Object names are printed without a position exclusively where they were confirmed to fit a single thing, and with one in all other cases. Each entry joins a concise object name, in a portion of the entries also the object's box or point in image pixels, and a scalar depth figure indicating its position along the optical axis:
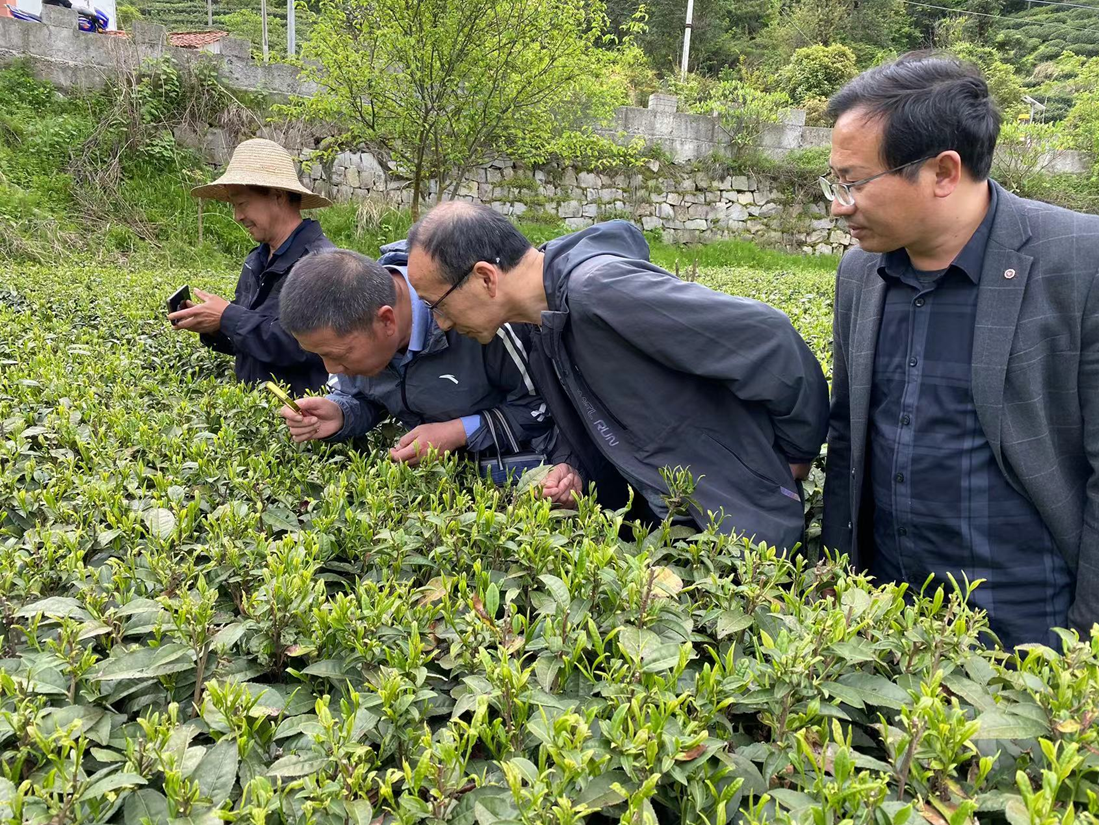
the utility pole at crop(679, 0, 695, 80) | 23.38
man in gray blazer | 1.85
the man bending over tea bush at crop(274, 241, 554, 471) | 2.52
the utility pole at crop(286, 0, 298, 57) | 17.94
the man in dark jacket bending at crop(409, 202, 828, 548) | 2.05
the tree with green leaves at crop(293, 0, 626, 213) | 9.50
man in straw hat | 3.32
